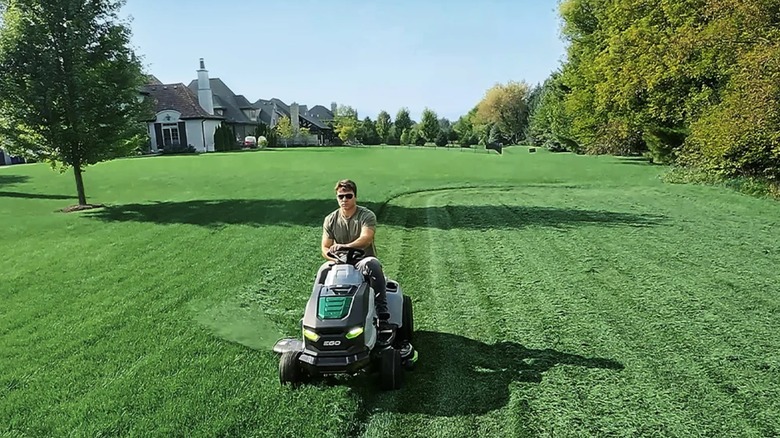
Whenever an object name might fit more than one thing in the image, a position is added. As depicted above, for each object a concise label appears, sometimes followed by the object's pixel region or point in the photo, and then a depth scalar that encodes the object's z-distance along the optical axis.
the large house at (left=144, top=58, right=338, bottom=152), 49.06
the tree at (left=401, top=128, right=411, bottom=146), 83.38
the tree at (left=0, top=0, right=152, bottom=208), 14.59
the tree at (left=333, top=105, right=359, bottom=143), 77.00
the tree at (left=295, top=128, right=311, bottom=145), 71.75
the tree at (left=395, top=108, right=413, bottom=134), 89.88
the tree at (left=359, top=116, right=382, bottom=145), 81.50
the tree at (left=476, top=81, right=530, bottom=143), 87.19
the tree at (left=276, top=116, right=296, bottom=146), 65.12
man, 4.55
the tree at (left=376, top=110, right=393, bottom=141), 85.96
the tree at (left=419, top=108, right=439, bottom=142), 84.44
